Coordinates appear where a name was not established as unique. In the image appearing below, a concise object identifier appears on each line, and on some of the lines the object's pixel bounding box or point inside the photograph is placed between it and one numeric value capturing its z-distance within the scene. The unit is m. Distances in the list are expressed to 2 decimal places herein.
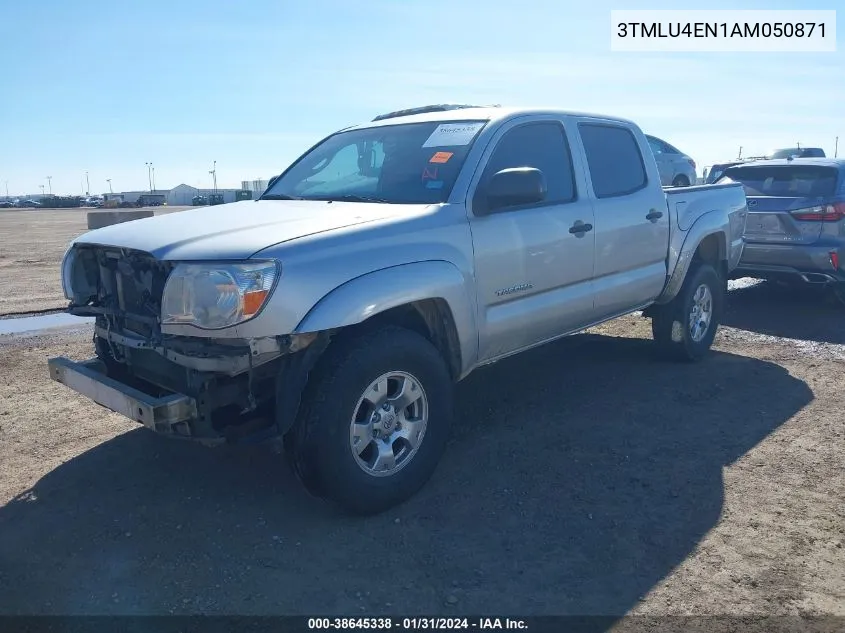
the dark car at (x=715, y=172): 9.68
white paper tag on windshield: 4.42
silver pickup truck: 3.29
